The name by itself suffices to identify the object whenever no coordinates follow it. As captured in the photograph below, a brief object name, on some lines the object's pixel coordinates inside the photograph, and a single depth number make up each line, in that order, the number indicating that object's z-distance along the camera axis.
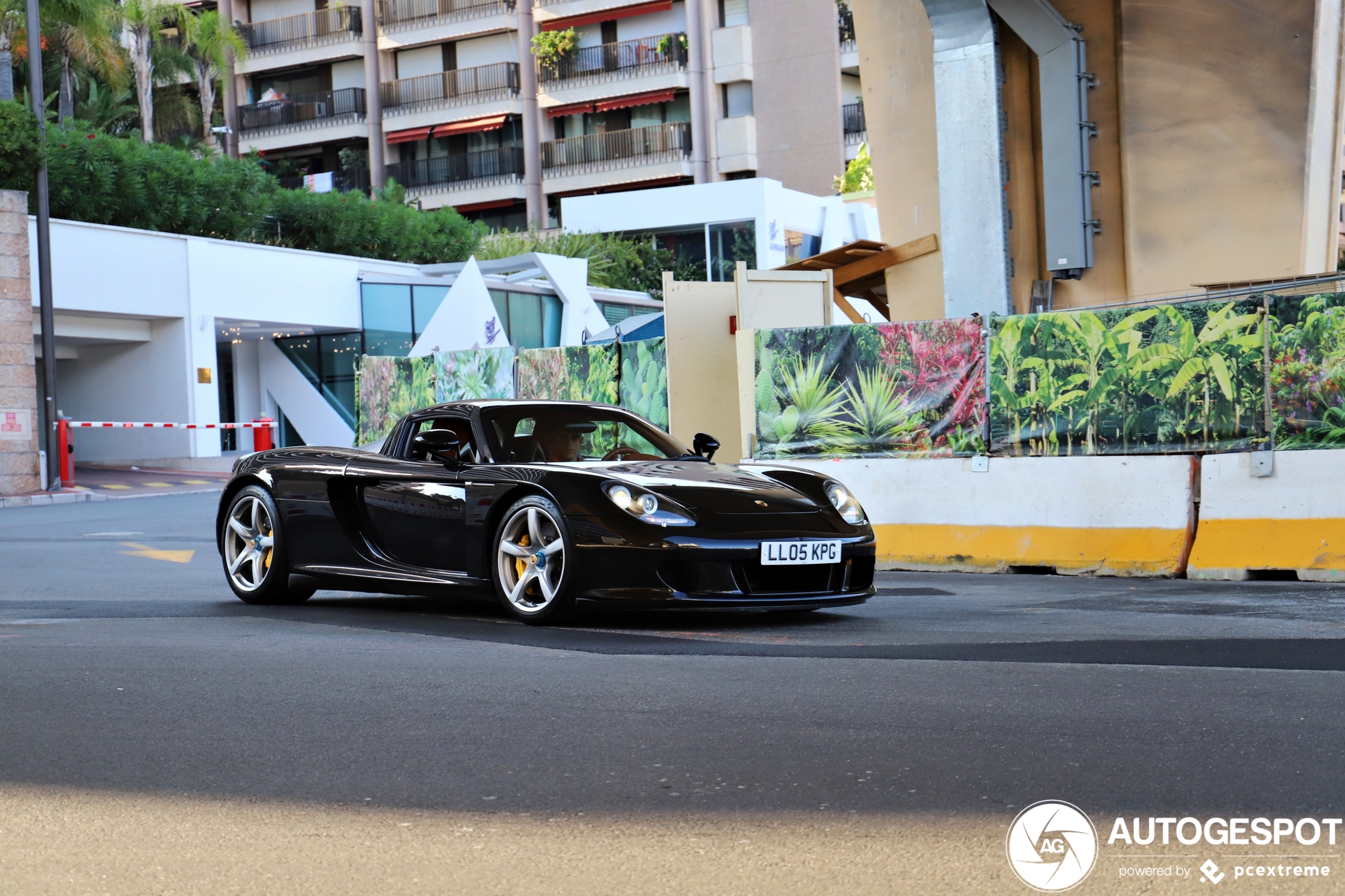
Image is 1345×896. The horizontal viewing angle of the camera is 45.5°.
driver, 8.47
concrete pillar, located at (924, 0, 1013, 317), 15.91
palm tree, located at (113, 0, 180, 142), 48.44
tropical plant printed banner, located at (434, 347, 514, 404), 16.83
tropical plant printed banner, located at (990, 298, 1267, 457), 10.03
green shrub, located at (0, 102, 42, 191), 26.33
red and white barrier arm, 28.47
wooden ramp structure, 19.34
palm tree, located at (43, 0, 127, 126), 32.31
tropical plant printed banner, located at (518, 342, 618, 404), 15.20
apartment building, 56.22
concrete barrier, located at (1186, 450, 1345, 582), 9.53
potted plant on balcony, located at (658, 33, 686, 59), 56.22
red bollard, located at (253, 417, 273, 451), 28.84
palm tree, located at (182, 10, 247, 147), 50.03
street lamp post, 26.12
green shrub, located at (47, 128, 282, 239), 34.38
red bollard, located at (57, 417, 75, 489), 27.72
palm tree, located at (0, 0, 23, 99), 34.94
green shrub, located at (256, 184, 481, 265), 40.81
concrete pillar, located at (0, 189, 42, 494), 25.64
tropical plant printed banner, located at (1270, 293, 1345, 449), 9.69
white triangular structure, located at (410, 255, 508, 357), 26.39
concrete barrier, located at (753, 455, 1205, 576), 10.16
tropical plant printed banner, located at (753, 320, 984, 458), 11.31
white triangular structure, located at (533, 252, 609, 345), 39.84
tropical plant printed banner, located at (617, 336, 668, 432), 14.50
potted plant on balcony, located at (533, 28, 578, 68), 57.81
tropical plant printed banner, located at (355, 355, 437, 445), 18.25
